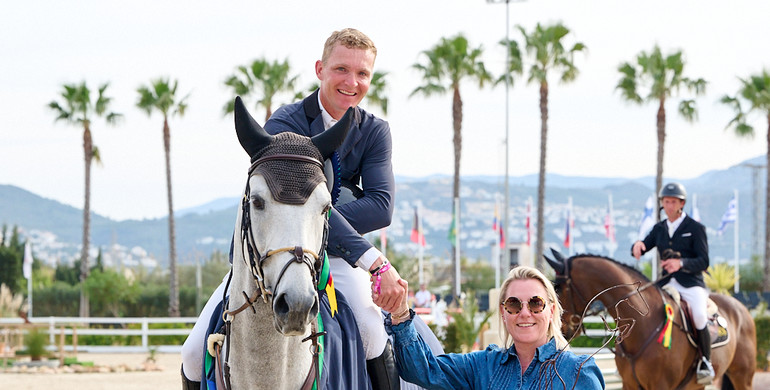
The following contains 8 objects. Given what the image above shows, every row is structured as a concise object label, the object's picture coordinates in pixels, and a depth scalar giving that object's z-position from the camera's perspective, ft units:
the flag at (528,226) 138.39
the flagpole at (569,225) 149.27
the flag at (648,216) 97.25
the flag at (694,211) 122.47
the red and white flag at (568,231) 149.38
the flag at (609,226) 140.15
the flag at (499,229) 128.68
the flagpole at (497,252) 123.13
